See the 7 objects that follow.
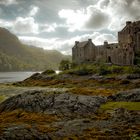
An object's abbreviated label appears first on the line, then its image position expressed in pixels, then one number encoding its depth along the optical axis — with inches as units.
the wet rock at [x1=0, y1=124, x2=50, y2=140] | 606.5
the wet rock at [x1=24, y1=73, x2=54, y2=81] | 2740.5
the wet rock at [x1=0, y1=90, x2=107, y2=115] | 938.5
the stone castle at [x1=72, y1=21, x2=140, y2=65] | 2535.4
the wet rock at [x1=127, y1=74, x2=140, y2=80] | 2016.1
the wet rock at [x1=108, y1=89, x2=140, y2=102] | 1074.0
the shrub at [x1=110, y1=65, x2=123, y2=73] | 2309.2
